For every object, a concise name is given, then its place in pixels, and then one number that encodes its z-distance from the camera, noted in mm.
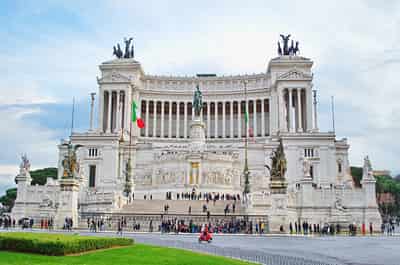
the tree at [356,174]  106994
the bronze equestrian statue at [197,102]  81312
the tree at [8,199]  95625
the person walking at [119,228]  36300
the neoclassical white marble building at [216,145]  55531
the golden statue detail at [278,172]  41844
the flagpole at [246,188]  55062
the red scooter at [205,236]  27375
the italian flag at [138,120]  82494
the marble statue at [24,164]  60584
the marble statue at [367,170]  57938
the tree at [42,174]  100562
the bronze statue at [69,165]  43225
